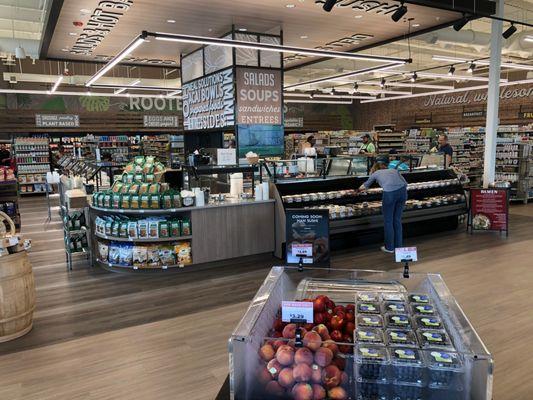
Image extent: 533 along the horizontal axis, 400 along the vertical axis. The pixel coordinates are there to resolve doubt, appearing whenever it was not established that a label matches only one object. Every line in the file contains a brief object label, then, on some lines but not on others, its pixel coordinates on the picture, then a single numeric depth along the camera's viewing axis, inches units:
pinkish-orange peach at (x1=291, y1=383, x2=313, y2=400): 66.6
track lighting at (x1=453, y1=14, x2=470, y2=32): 322.3
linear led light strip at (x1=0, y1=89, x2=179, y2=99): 540.8
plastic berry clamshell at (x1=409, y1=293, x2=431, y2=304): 94.0
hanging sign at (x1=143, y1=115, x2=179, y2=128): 795.4
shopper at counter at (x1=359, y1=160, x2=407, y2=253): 261.6
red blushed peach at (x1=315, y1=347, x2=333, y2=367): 69.4
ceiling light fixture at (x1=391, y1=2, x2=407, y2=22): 274.1
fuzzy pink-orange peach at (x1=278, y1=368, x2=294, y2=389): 68.6
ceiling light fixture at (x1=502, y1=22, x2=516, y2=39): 323.3
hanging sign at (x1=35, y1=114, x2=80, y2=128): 704.0
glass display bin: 67.1
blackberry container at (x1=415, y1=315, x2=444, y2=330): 80.6
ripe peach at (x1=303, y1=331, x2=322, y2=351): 71.5
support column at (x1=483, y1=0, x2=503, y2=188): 335.6
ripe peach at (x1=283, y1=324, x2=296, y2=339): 77.8
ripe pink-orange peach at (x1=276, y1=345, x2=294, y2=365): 70.2
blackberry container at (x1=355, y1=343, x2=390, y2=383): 67.8
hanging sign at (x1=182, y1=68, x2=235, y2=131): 360.2
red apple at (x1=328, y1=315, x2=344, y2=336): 84.6
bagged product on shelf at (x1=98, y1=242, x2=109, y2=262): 239.9
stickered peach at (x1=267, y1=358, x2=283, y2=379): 70.3
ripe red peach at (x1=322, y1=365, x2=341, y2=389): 68.1
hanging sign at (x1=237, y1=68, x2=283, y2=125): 356.5
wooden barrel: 150.2
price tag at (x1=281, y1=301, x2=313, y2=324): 76.8
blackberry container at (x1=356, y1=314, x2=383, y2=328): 82.0
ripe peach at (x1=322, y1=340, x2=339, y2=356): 71.5
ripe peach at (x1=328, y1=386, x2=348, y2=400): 67.2
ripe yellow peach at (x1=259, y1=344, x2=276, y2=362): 73.1
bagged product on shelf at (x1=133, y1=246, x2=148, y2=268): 231.1
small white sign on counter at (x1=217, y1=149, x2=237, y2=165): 280.7
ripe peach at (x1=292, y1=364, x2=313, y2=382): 67.9
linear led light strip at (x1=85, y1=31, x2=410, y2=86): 248.5
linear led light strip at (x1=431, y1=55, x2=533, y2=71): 390.3
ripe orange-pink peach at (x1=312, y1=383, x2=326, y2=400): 67.0
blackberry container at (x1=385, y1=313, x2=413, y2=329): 81.1
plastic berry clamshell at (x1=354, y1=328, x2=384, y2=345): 74.7
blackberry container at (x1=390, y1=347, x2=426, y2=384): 67.1
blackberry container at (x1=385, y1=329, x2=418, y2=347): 73.4
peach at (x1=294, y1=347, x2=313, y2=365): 69.4
